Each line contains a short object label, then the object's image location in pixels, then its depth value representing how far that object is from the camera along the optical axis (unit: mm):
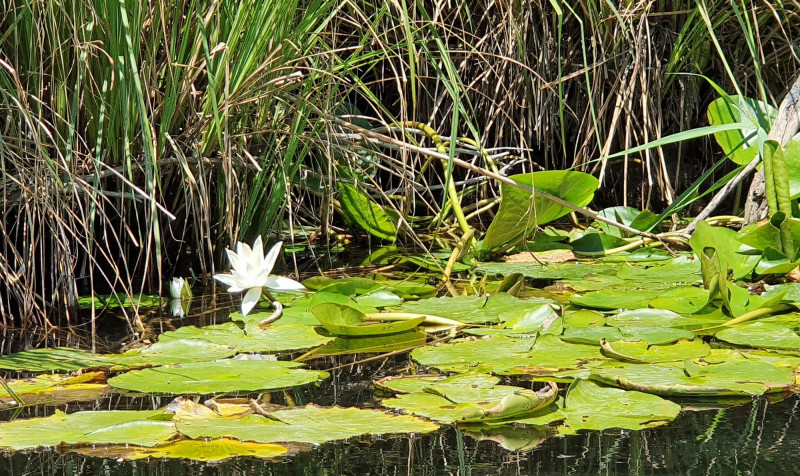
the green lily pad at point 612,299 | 6917
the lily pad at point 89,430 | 6402
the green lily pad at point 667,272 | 7105
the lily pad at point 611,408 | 6438
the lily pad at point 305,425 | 6403
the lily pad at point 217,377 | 6570
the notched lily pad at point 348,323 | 6786
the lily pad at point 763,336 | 6678
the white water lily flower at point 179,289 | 7051
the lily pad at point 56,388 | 6555
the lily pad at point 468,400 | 6442
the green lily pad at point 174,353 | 6688
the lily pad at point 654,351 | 6648
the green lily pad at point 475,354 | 6653
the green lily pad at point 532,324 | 6780
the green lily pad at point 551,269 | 7181
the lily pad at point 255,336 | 6757
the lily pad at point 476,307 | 6876
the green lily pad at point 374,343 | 6759
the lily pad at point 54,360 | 6661
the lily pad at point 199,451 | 6374
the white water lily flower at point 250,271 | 6887
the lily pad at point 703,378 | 6507
